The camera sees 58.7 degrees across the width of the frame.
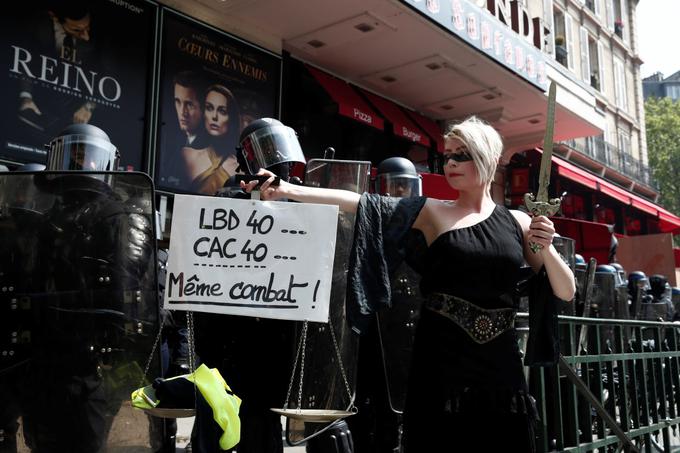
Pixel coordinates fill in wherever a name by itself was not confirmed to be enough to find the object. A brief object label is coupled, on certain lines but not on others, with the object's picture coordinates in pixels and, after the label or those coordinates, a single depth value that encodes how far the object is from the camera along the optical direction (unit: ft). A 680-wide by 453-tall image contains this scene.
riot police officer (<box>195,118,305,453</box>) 8.27
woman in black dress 7.02
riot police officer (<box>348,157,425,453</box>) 10.39
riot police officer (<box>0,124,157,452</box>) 7.66
